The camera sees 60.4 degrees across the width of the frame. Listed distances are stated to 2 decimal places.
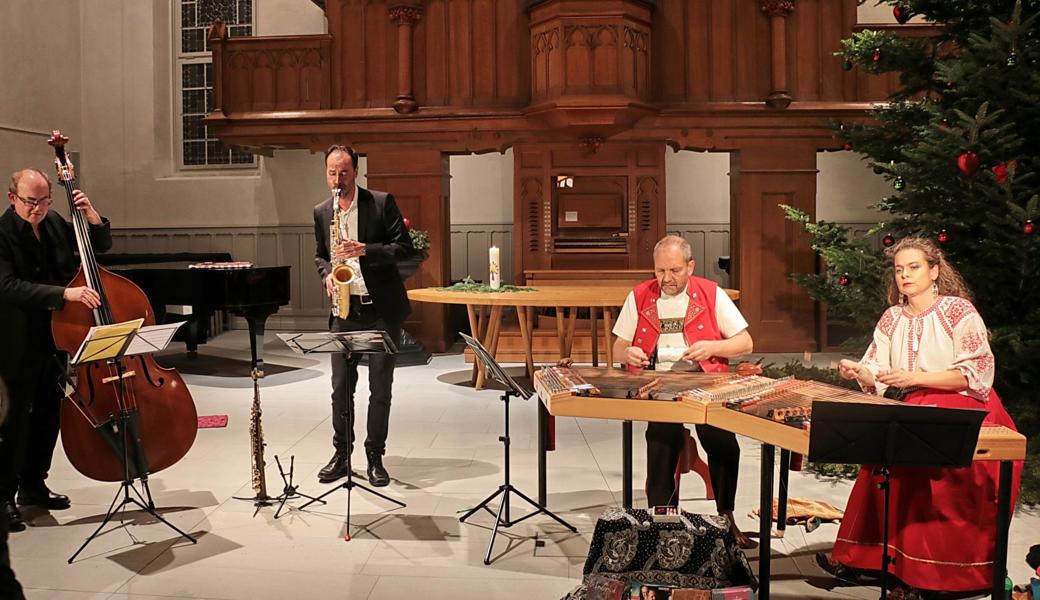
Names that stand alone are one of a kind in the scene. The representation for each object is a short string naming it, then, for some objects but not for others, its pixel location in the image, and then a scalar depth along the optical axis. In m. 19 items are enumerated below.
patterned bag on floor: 3.07
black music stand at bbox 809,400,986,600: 2.67
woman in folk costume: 3.17
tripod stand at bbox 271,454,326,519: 4.48
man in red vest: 3.82
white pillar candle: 7.71
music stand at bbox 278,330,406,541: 4.14
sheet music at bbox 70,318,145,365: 3.60
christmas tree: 4.63
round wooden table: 6.76
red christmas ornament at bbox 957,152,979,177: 4.62
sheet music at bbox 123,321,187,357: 3.86
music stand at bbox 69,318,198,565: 3.64
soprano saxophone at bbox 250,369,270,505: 4.46
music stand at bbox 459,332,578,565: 3.62
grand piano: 8.09
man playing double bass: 4.07
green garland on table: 7.63
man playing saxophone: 4.70
